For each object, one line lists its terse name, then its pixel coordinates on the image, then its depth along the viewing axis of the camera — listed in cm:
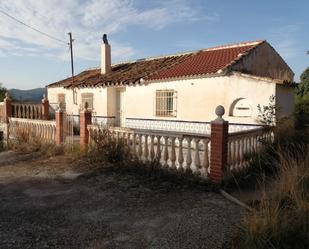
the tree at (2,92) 1609
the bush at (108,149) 647
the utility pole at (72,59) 1480
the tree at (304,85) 1791
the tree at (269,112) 782
